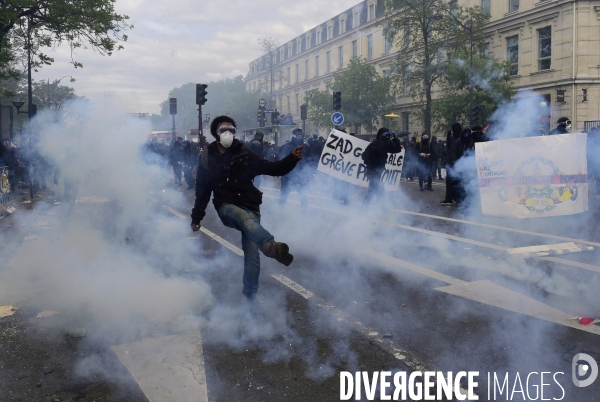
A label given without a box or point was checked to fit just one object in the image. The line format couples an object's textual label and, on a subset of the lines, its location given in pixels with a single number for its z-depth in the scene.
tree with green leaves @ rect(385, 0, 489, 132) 30.92
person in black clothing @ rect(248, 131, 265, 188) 11.30
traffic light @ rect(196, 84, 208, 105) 21.43
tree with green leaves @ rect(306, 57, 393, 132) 42.50
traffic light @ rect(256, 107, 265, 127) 36.79
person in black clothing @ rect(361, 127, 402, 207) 10.09
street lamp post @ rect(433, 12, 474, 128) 22.89
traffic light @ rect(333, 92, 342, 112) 22.36
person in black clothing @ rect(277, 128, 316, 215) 11.77
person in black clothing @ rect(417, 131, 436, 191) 18.14
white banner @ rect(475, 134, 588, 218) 9.70
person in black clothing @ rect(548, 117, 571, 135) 11.70
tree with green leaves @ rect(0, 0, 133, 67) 19.44
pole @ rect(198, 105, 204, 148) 21.84
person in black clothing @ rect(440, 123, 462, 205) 13.21
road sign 21.75
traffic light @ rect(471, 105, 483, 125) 19.64
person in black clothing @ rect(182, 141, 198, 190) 21.75
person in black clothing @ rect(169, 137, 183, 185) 22.45
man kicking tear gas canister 4.71
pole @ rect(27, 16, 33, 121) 20.06
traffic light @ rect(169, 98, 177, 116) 23.90
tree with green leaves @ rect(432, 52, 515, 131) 25.80
